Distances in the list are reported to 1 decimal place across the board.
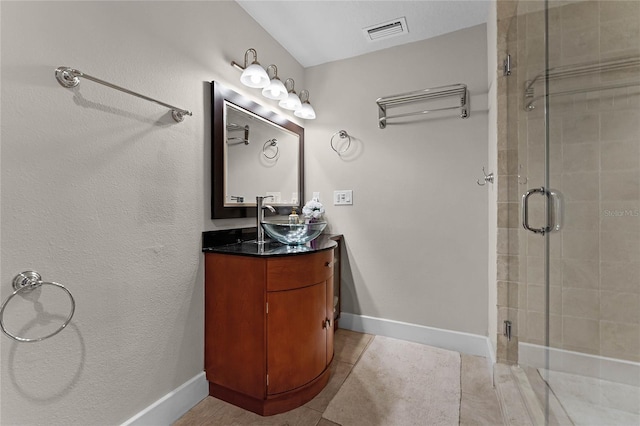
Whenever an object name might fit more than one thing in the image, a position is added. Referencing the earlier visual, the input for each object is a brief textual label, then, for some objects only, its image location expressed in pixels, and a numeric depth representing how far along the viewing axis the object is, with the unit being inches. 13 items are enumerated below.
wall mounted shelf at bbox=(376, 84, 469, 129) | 73.2
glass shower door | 48.7
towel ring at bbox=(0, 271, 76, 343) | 30.4
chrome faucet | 64.7
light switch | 88.0
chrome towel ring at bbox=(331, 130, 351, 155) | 88.0
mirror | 60.1
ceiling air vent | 72.4
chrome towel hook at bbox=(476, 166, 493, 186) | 65.2
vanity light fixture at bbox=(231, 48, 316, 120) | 62.1
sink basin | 60.9
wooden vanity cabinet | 50.8
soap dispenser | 82.3
